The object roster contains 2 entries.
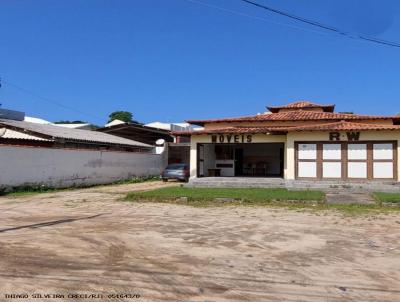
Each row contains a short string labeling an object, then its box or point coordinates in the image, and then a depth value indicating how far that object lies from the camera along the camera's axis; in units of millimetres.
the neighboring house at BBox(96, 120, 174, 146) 37125
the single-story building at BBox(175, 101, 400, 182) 21859
